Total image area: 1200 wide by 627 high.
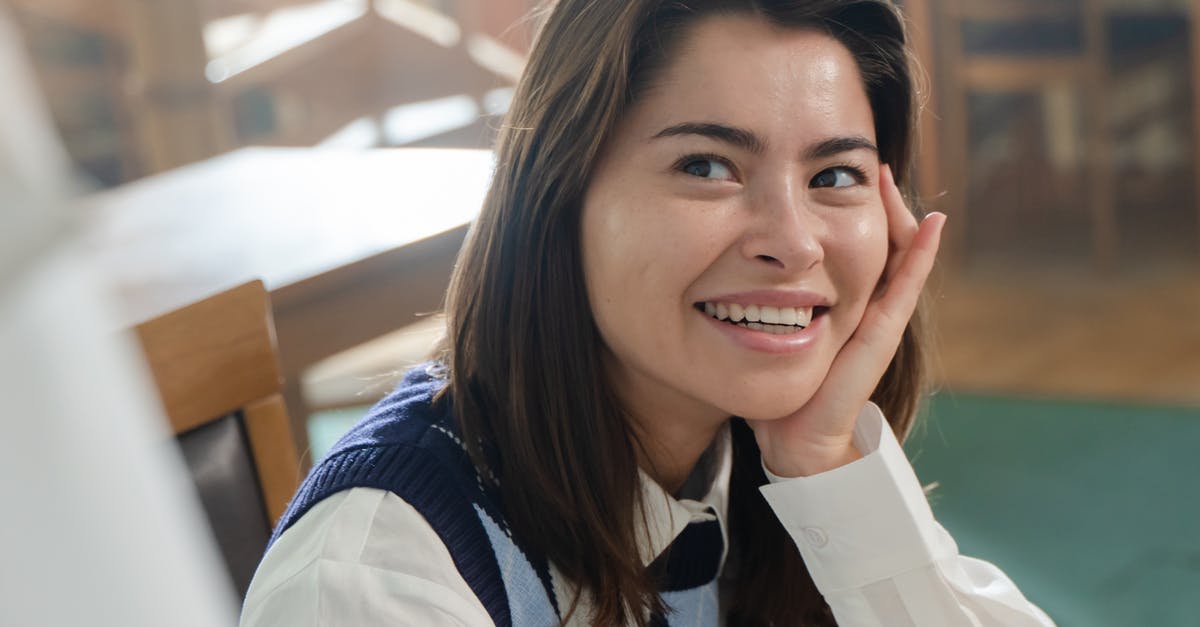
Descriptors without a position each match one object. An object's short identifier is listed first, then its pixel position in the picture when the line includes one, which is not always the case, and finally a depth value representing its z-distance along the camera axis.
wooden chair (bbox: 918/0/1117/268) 3.95
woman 0.96
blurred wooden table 1.72
